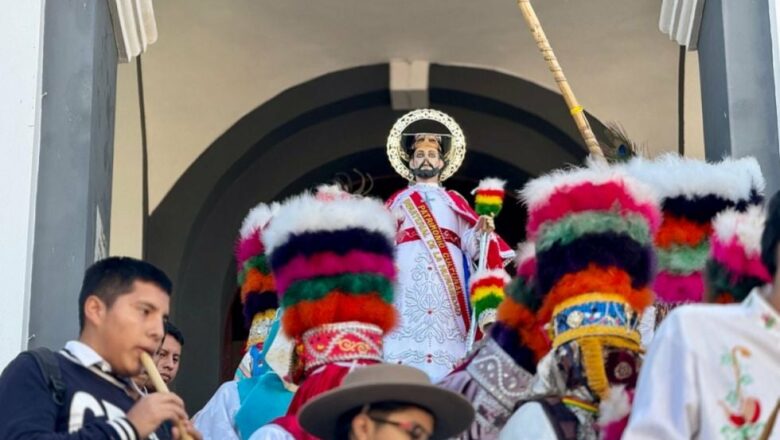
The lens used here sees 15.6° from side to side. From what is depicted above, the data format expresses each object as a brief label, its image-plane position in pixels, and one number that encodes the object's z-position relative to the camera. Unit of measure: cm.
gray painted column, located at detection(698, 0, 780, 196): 1167
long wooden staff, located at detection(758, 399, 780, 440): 640
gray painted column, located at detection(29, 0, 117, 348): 1110
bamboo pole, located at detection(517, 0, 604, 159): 1217
